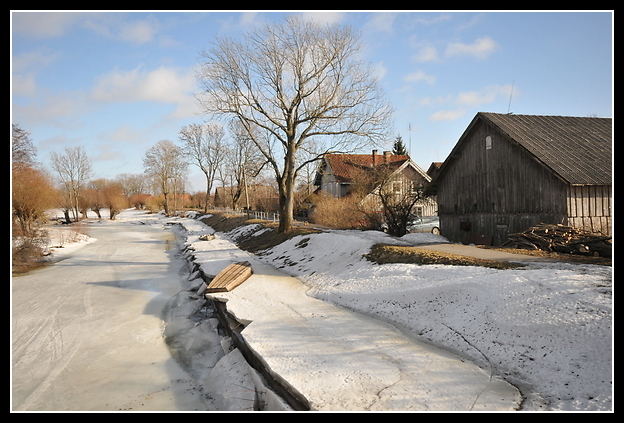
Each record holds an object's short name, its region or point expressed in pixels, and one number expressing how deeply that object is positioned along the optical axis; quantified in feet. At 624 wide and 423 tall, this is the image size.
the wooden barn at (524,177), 48.29
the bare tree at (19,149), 89.76
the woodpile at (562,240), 39.70
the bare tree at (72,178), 216.54
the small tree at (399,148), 190.60
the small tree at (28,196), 94.81
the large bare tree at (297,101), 68.44
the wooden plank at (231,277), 42.55
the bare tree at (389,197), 71.82
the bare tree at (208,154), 201.57
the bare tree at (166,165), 222.07
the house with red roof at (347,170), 130.62
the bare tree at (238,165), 170.71
